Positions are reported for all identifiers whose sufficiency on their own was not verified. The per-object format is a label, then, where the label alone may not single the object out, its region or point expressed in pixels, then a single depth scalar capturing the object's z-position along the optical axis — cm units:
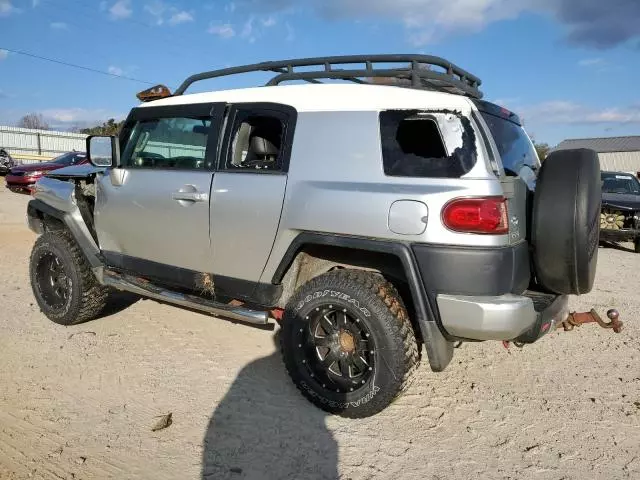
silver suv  279
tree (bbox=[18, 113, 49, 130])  7012
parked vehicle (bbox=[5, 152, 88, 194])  1609
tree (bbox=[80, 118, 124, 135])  3382
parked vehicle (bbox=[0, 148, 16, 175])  2436
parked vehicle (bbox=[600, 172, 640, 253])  971
